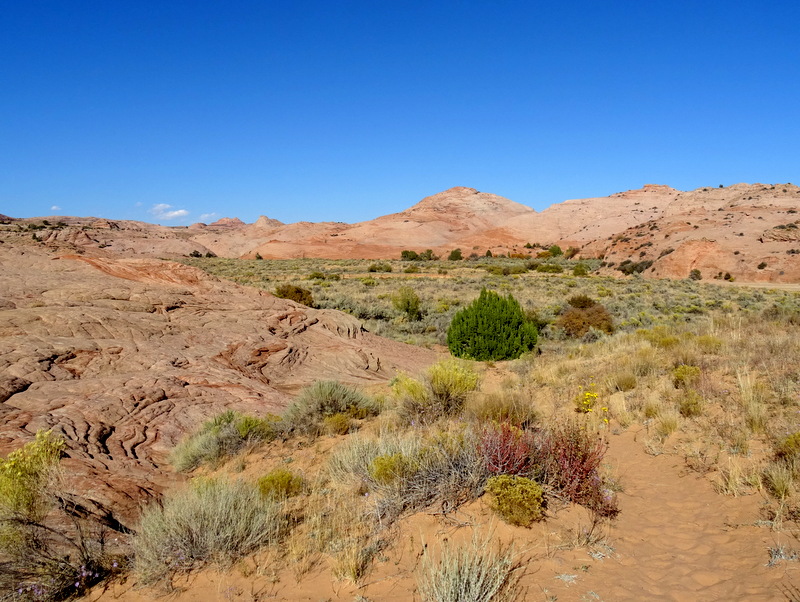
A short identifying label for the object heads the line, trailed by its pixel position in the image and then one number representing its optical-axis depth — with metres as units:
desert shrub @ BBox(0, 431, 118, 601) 3.13
